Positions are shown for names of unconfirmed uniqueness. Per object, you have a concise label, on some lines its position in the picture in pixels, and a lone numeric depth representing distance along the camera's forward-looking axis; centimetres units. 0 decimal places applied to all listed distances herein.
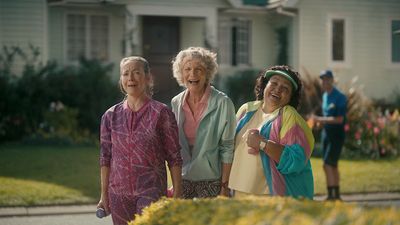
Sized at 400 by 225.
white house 2044
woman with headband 495
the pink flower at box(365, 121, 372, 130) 1664
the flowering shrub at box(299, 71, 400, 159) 1642
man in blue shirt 1105
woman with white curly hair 552
